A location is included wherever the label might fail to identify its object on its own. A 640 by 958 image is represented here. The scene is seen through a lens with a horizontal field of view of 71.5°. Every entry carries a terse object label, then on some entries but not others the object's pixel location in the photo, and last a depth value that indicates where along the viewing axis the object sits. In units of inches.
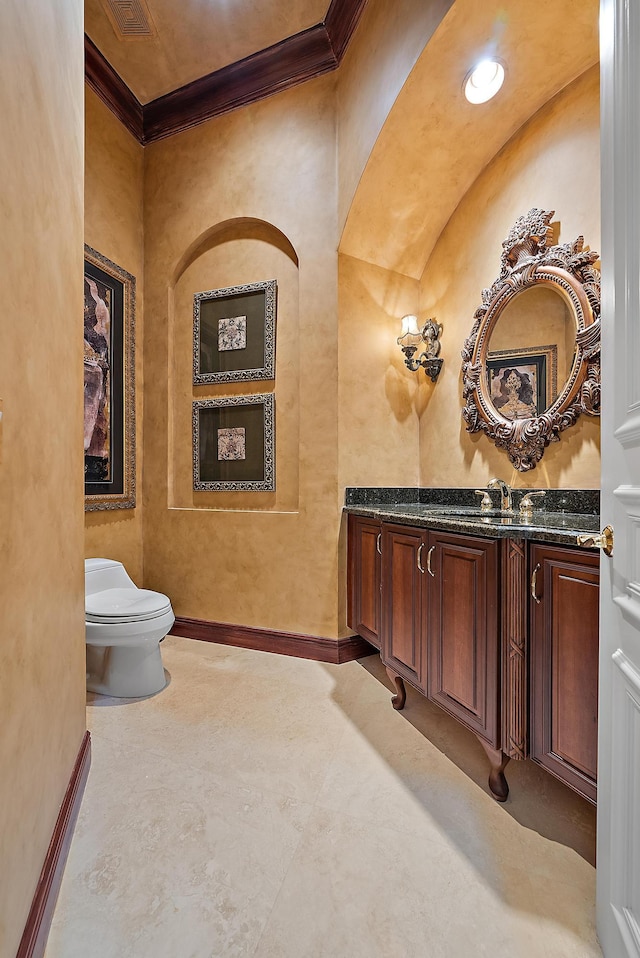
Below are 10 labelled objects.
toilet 80.6
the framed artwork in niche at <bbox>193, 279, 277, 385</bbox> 111.4
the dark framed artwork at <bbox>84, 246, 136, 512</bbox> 106.2
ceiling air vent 93.2
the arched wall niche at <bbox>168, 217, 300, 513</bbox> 109.5
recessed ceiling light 73.5
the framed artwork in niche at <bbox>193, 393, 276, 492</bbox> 111.5
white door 31.5
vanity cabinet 46.6
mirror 73.0
